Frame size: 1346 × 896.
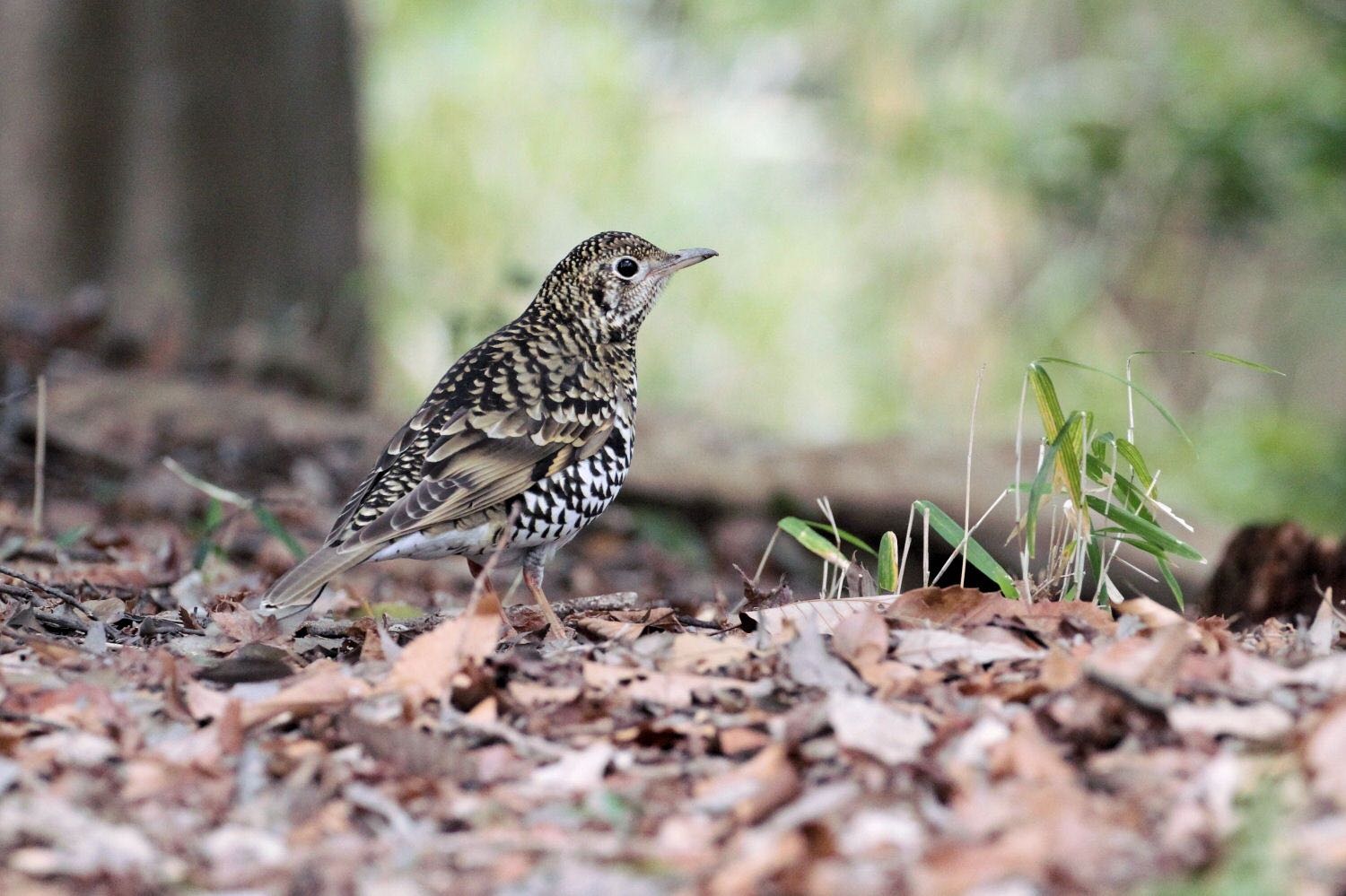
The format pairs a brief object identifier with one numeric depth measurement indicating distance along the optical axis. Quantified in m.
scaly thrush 9.44
